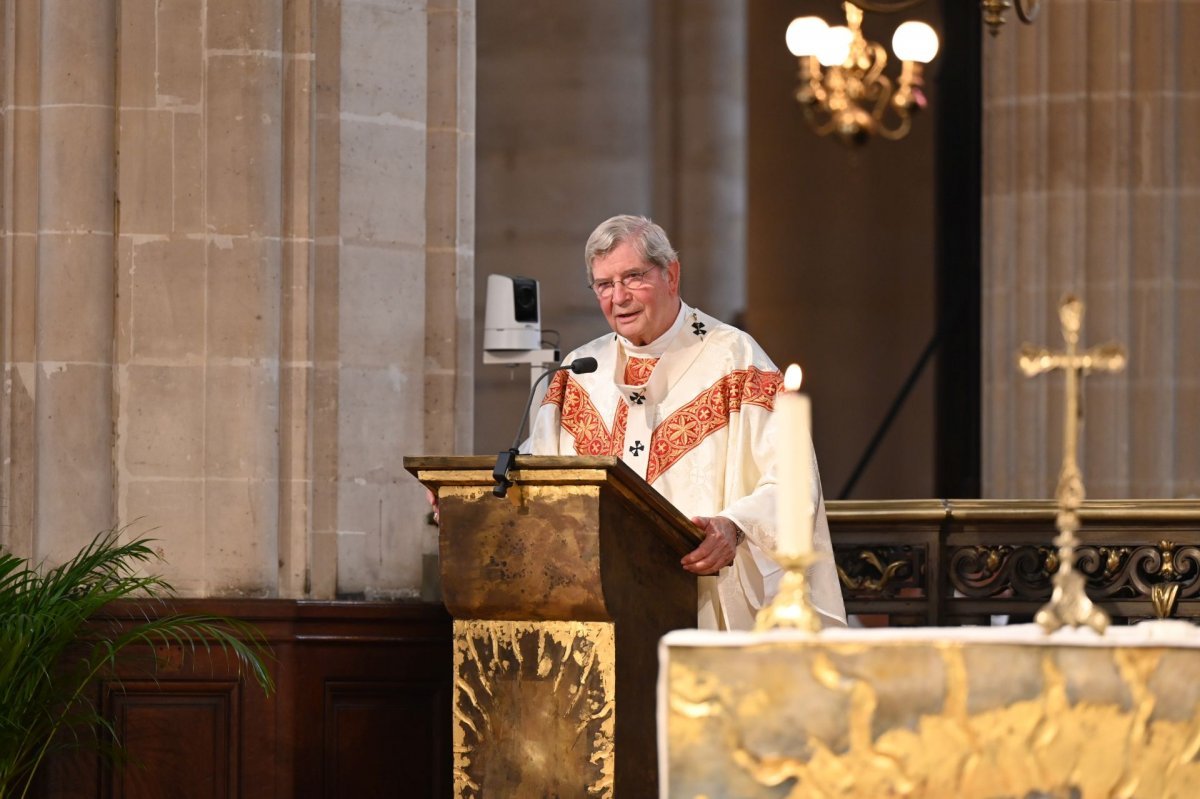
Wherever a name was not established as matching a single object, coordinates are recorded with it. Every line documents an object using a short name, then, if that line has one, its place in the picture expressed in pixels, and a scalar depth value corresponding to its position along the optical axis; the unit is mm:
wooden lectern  9055
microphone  8937
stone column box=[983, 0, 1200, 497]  20062
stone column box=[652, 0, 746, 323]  25781
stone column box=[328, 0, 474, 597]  13141
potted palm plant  11250
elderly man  10477
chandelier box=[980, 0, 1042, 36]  16609
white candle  5426
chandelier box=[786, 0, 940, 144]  21609
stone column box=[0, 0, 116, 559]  12734
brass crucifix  5660
